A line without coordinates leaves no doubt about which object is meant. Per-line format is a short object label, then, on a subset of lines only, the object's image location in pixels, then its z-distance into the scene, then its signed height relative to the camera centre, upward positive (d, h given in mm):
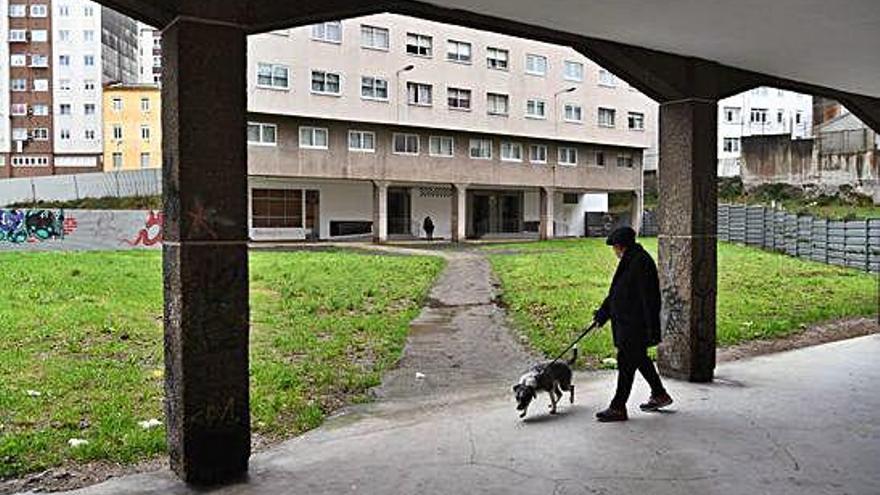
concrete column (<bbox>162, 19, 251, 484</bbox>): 5664 -243
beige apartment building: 34562 +4209
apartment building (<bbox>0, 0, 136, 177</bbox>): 71312 +12014
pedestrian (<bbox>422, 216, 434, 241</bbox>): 43594 -621
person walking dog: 7238 -865
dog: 7355 -1586
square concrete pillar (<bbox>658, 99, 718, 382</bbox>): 9016 -211
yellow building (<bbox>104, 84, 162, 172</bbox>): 69875 +7746
